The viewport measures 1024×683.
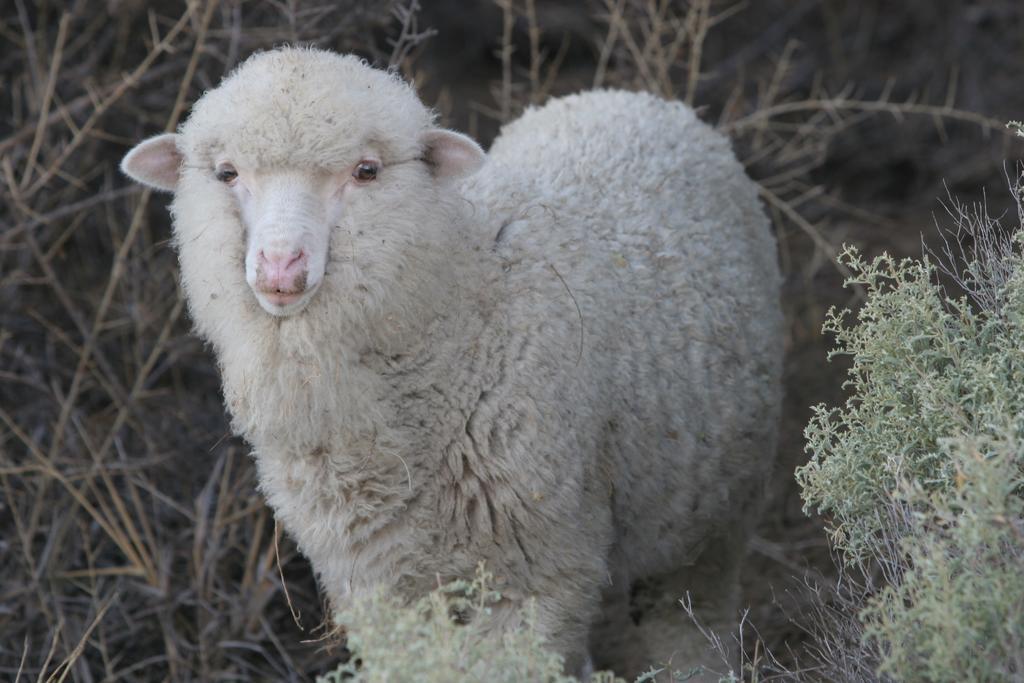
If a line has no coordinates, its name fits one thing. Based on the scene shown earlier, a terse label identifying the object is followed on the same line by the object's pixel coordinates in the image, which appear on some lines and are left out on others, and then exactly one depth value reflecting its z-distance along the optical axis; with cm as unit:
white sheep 622
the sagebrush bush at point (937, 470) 499
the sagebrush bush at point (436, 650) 497
